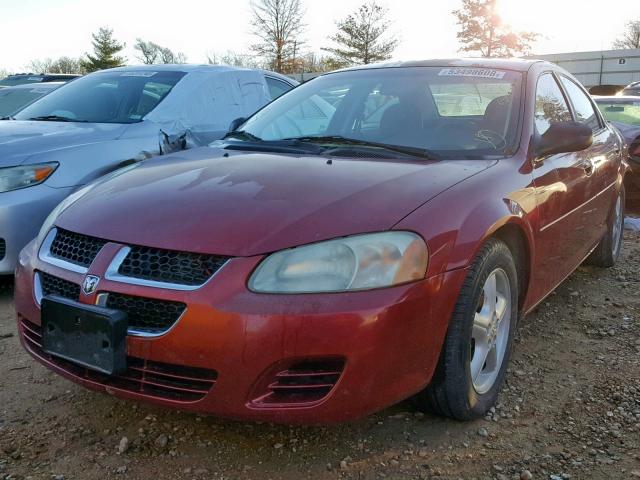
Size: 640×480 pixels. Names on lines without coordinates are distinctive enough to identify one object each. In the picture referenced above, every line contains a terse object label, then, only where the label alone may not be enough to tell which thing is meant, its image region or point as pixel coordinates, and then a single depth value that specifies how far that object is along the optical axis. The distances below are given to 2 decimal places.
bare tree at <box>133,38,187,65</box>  43.00
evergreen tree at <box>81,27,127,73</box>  42.50
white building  31.98
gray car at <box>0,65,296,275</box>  3.80
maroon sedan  1.92
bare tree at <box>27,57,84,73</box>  43.68
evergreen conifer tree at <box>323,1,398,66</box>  34.56
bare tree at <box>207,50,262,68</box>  34.82
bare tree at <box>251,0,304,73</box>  34.44
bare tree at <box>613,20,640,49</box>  49.84
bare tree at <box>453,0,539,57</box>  38.36
